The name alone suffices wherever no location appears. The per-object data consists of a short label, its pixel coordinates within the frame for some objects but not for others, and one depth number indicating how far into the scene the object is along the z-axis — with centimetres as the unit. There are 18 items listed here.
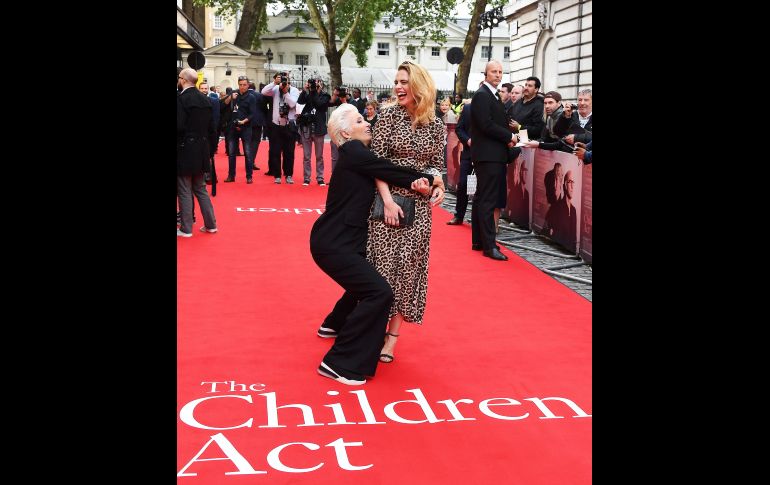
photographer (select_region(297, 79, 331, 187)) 1727
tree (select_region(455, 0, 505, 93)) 3103
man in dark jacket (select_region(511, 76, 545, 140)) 1220
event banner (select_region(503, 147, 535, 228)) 1180
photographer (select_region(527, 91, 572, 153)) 1116
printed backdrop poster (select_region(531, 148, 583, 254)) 996
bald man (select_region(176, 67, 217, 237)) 1077
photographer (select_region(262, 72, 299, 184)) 1708
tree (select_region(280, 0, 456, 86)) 4278
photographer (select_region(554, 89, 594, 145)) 1077
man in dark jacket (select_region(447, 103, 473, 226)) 1186
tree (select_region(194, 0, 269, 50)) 4766
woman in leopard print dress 548
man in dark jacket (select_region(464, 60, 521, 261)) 955
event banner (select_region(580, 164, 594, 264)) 941
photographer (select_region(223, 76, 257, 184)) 1739
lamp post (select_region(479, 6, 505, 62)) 2343
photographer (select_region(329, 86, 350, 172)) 1785
